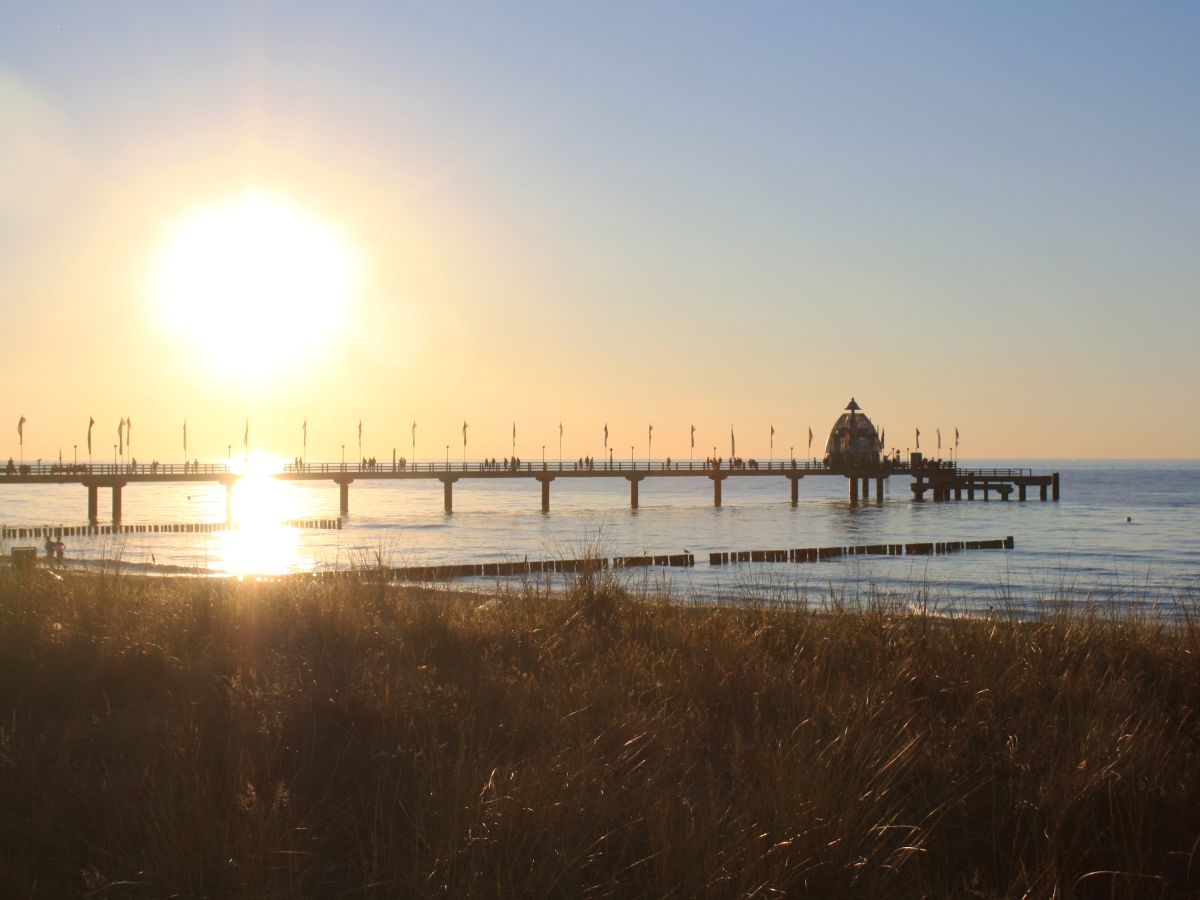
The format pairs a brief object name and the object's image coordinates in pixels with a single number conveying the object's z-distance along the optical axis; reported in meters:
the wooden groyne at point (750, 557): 33.10
